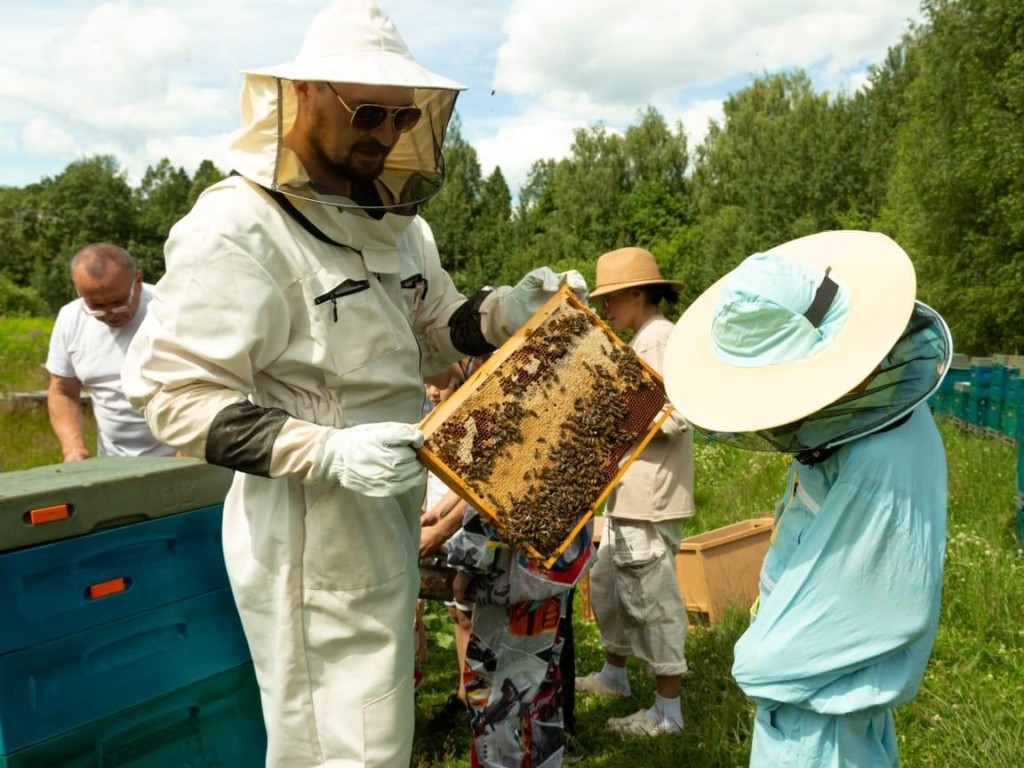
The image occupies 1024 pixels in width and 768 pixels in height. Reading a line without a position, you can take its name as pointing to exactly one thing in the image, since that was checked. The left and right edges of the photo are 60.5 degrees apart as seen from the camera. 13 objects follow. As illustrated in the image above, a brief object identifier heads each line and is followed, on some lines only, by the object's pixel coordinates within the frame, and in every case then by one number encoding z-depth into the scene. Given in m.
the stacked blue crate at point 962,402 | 10.45
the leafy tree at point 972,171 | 21.78
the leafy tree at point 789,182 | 37.31
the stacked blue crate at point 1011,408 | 8.45
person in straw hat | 4.12
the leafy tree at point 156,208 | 64.94
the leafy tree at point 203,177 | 73.25
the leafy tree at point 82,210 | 64.62
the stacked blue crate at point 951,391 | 11.12
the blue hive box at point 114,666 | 2.27
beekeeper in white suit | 2.23
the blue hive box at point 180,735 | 2.39
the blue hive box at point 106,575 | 2.29
